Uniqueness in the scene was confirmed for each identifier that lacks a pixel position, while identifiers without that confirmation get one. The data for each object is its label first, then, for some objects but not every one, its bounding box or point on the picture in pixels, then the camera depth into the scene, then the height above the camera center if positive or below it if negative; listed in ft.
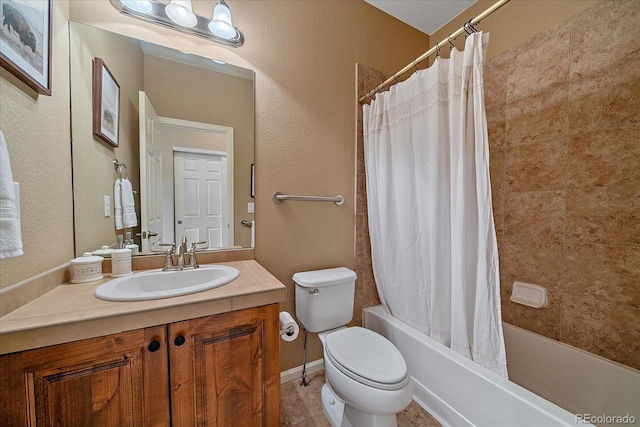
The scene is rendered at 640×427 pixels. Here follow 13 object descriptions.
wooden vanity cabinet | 2.07 -1.63
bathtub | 3.12 -2.79
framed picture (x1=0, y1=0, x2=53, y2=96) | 2.30 +1.87
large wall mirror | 3.60 +1.19
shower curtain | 3.63 +0.09
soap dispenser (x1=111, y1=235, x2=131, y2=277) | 3.48 -0.68
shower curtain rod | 3.27 +2.80
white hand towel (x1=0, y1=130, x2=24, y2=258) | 1.94 +0.02
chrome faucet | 3.81 -0.70
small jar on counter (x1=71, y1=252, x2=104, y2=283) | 3.15 -0.70
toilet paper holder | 3.61 -1.78
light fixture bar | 3.77 +3.23
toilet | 3.34 -2.33
